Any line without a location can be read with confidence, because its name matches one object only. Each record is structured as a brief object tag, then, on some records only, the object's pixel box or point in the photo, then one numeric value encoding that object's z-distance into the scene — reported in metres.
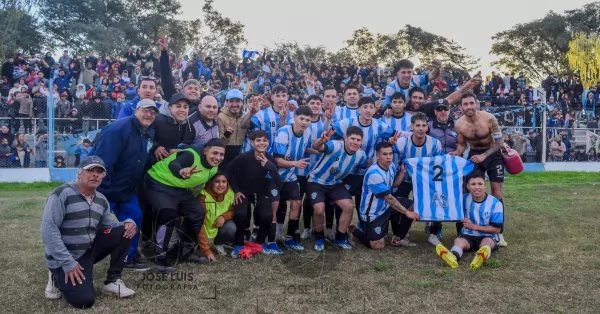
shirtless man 7.40
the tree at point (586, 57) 37.12
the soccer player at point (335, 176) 7.11
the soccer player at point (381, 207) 6.96
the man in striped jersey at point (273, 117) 7.65
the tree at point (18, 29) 31.89
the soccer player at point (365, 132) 7.54
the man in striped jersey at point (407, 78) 8.29
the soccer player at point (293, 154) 7.11
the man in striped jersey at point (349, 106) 8.24
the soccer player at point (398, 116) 7.84
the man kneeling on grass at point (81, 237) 4.64
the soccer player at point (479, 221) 6.58
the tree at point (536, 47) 43.56
